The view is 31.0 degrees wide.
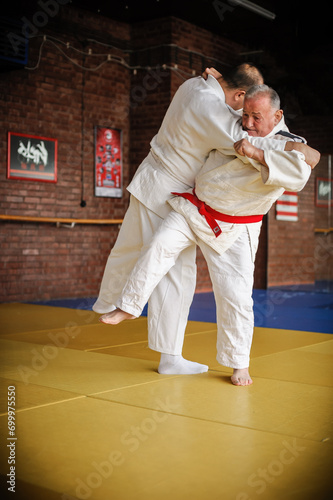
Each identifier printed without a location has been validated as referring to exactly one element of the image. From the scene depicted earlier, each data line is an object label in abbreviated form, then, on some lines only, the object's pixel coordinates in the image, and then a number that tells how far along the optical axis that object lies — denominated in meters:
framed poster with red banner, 7.23
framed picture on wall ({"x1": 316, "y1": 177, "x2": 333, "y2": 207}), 8.44
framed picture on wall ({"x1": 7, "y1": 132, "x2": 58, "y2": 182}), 6.32
